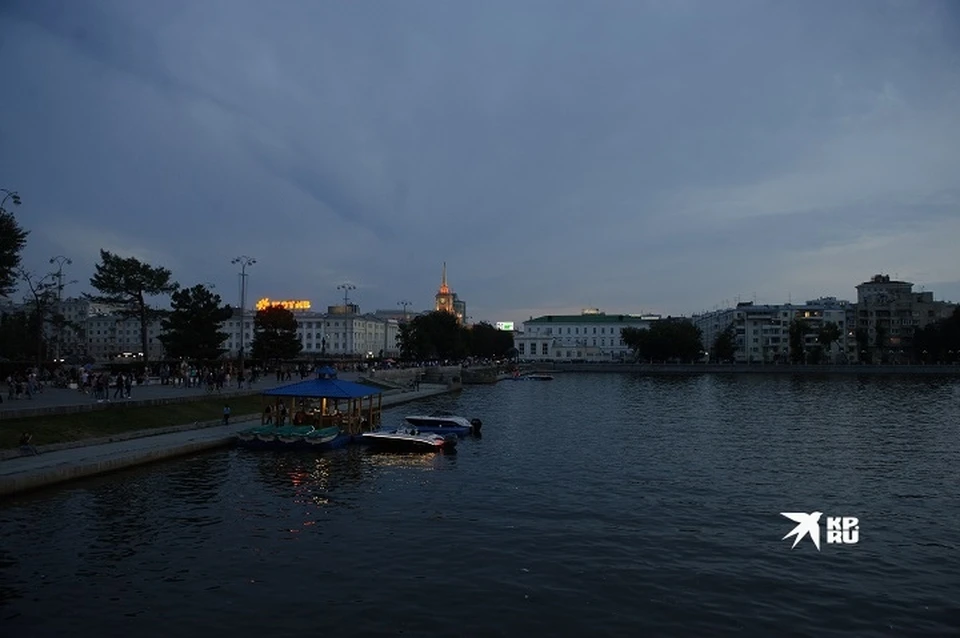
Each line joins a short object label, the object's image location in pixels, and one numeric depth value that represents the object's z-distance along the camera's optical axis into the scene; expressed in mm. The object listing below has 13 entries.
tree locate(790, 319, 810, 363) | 188625
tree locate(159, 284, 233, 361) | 81188
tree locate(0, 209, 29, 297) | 44062
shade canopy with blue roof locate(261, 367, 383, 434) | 45906
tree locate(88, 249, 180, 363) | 75275
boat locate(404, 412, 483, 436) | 51719
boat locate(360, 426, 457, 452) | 42781
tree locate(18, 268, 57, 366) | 69375
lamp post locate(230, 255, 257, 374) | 76806
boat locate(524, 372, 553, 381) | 152900
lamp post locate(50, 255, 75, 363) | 74812
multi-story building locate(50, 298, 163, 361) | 156375
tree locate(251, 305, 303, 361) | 102438
